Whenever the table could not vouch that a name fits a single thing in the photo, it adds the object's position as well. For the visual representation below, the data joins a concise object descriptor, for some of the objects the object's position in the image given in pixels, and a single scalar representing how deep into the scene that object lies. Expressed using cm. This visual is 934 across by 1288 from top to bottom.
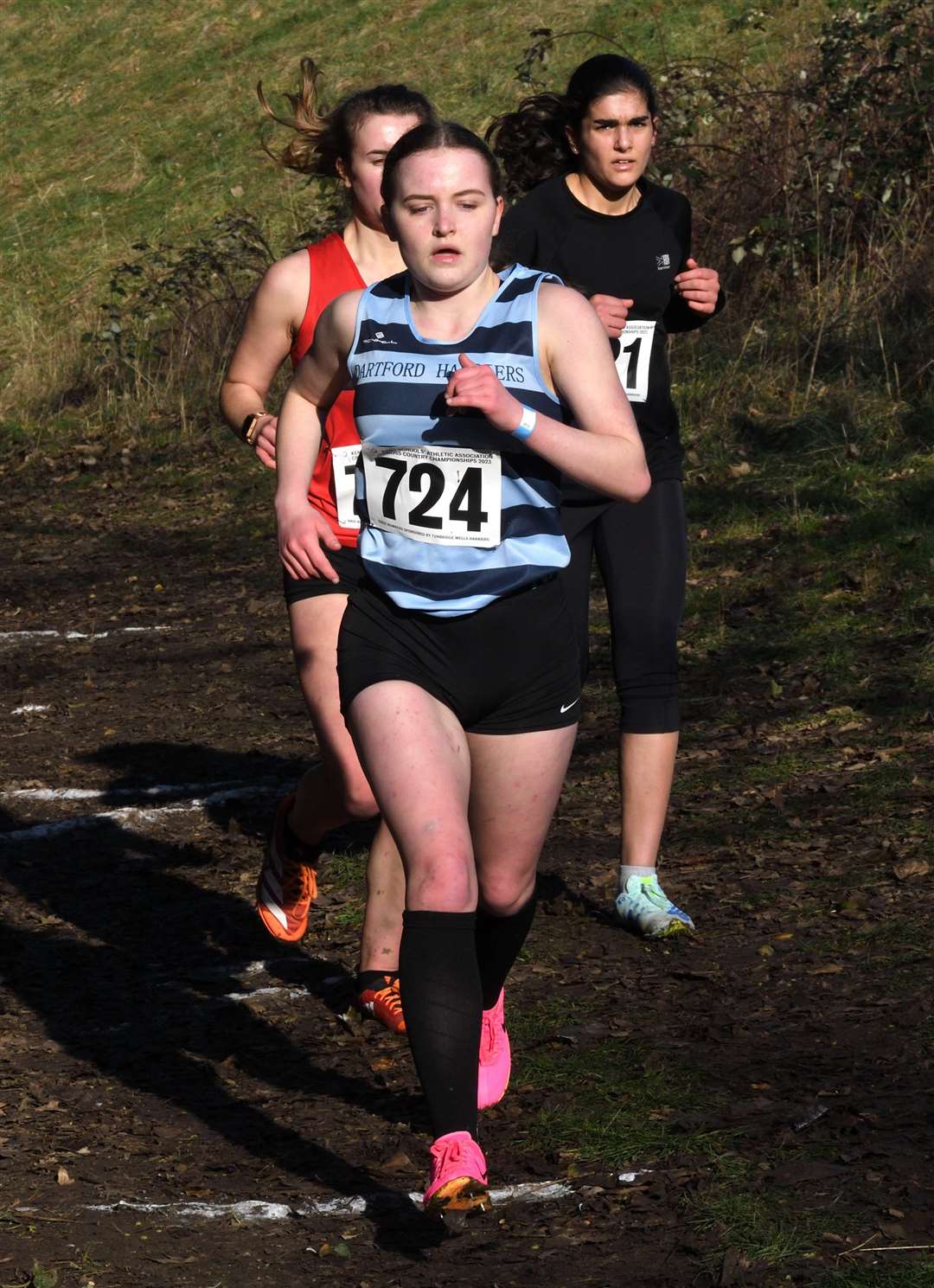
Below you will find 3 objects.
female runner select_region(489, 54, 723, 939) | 1009
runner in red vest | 919
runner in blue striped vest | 689
